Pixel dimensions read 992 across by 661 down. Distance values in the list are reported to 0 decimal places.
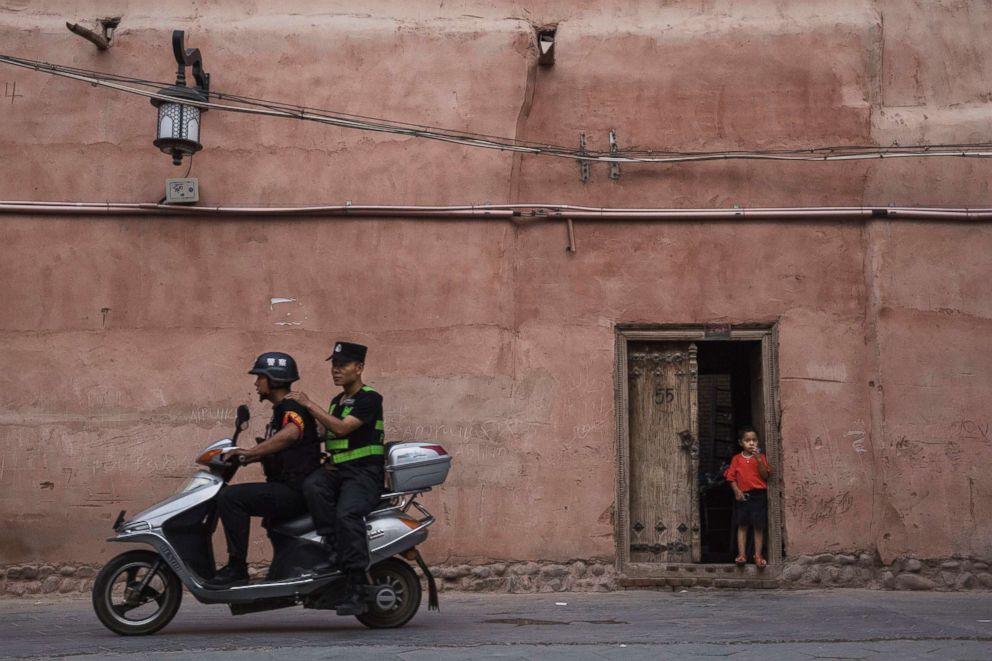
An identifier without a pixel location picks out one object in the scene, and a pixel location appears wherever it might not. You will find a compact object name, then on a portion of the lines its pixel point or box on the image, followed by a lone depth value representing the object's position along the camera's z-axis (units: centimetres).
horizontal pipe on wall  1005
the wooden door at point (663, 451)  1025
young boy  1003
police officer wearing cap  690
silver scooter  695
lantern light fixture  927
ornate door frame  1001
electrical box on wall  1001
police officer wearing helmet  697
